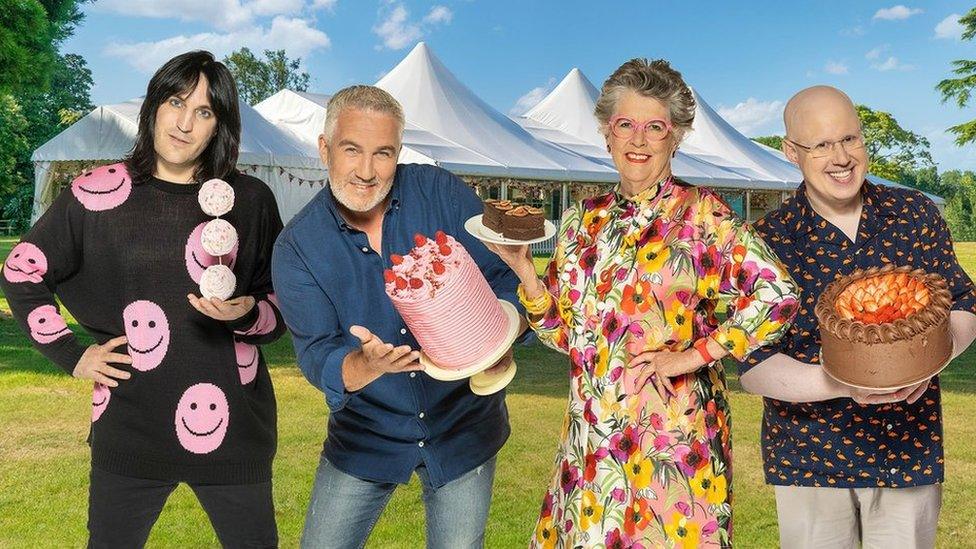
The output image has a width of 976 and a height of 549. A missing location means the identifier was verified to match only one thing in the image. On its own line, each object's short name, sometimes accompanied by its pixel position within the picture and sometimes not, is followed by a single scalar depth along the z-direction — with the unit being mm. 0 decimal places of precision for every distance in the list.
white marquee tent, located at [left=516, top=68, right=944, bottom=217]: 26422
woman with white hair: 2279
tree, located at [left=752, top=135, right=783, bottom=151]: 63375
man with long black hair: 2697
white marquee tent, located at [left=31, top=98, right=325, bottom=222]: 16797
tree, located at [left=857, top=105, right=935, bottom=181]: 44753
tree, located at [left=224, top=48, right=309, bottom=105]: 46906
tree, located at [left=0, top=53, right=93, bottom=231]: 35500
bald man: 2379
